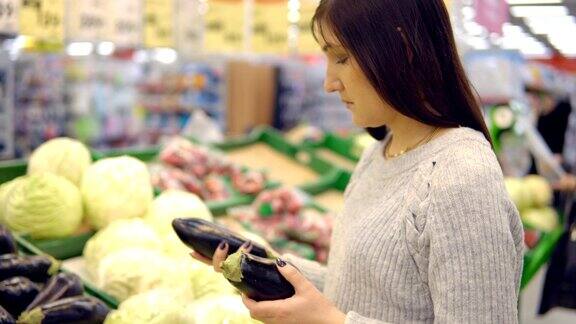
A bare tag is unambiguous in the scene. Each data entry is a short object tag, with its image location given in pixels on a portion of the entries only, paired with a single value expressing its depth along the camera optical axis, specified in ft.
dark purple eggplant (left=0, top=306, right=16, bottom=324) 5.17
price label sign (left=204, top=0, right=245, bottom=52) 18.71
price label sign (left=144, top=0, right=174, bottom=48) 14.46
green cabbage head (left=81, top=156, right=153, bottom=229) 8.51
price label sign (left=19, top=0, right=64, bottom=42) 9.91
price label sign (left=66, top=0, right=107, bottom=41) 11.71
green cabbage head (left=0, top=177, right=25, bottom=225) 8.00
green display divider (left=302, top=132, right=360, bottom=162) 15.48
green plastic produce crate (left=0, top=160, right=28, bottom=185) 9.43
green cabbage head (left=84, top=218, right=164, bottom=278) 7.68
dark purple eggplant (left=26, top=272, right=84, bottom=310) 5.68
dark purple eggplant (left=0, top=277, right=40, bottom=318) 5.59
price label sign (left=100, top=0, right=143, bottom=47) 12.62
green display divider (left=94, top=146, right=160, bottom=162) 11.04
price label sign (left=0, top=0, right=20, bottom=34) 9.28
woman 3.85
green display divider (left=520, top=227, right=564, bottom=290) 11.40
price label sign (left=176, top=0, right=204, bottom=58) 15.90
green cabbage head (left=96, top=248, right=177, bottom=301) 7.06
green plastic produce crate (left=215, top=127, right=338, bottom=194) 14.14
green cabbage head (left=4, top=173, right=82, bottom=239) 7.79
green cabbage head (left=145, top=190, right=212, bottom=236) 8.76
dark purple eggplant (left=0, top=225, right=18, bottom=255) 6.42
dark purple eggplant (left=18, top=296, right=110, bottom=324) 5.27
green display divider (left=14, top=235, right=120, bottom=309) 6.48
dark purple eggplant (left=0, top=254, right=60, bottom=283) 5.93
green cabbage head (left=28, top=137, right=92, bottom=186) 9.04
